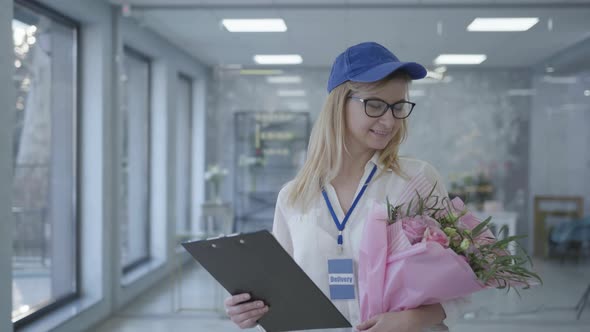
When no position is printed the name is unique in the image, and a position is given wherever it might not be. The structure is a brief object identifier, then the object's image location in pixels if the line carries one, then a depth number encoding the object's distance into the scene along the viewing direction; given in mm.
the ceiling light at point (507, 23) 4656
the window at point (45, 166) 4152
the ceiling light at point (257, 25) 4785
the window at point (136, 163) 5527
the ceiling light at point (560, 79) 4832
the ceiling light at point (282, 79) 4914
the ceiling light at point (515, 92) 4844
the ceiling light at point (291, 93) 4914
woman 1315
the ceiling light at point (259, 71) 4902
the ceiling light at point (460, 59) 4766
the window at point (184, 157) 5055
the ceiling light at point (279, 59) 4883
